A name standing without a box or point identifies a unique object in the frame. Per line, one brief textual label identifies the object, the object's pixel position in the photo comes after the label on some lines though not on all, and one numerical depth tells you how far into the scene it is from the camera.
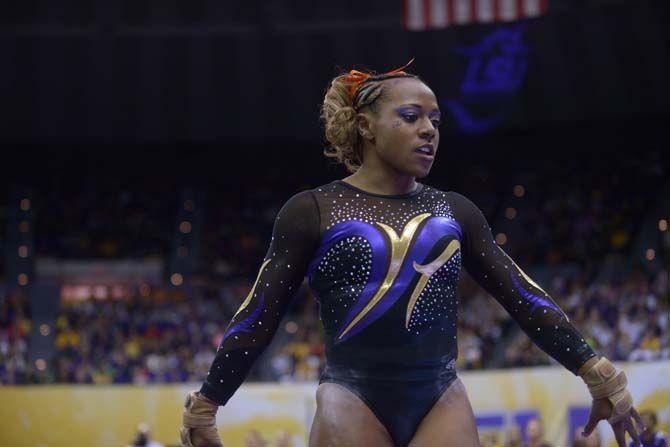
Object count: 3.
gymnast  6.84
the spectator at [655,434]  15.32
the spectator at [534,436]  20.99
